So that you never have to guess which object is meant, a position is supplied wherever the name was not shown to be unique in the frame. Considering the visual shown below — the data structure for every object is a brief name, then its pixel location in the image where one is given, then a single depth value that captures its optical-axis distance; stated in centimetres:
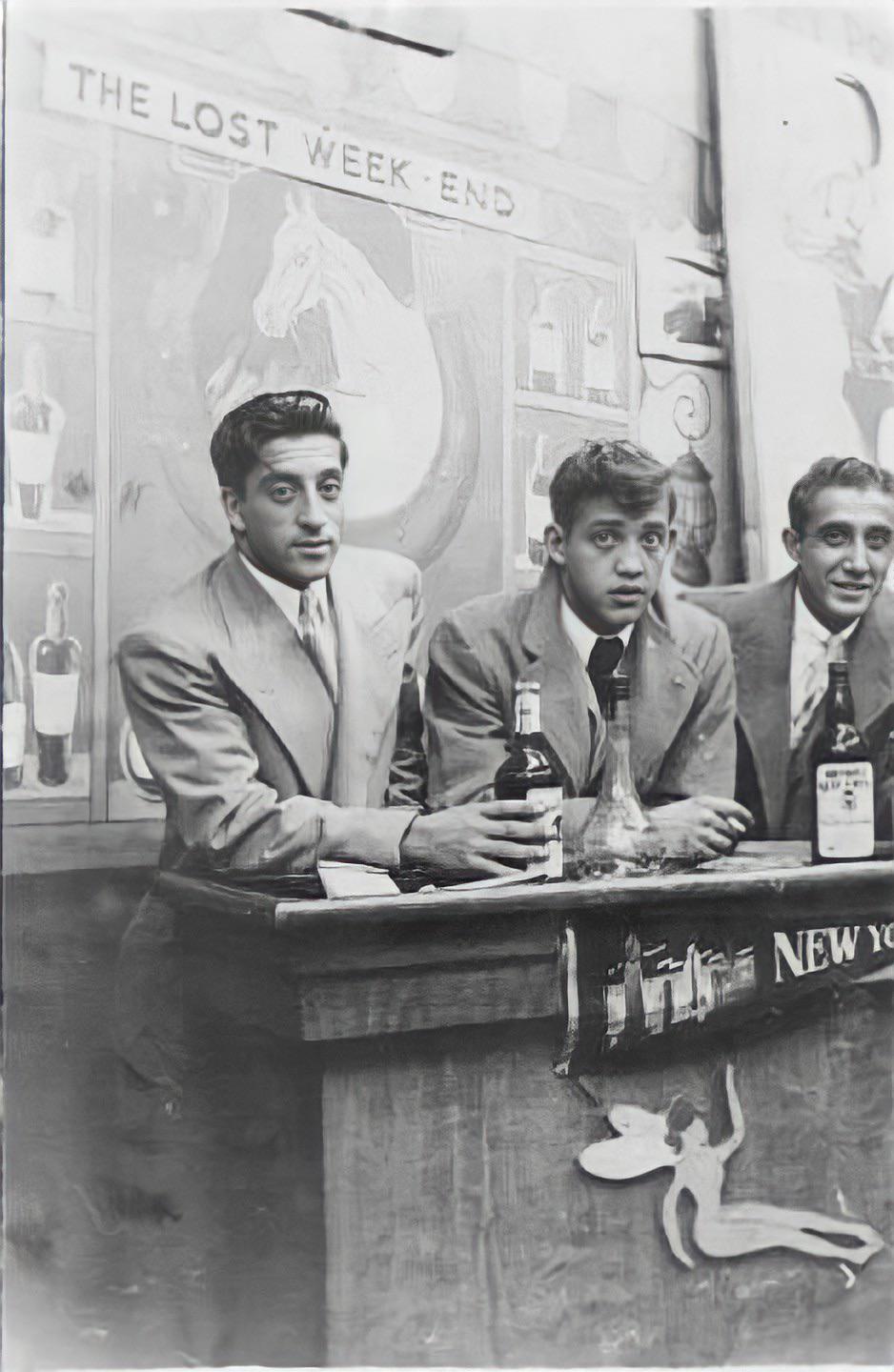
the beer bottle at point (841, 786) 280
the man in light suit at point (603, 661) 273
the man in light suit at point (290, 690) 262
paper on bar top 258
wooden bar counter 257
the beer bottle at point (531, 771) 269
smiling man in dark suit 283
